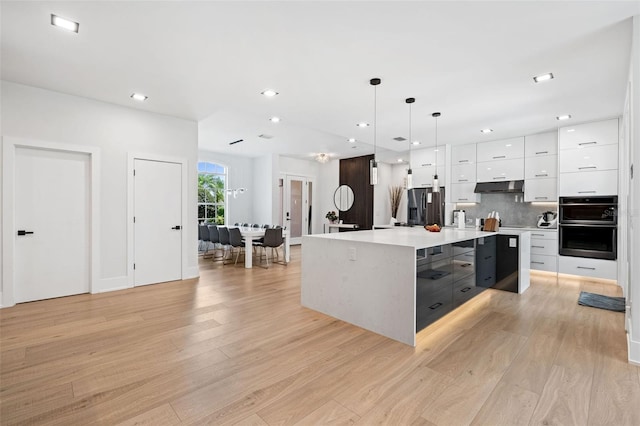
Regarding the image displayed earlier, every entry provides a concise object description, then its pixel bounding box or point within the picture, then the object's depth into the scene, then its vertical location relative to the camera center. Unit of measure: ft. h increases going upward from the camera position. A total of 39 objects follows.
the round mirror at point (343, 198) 30.86 +1.43
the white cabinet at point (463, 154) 20.94 +4.06
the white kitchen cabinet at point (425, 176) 22.22 +2.69
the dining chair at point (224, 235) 21.07 -1.64
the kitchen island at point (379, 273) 8.77 -1.97
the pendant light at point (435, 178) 13.91 +1.58
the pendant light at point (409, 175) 12.65 +1.53
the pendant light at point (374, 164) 11.32 +1.80
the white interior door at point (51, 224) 12.35 -0.58
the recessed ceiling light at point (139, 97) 13.10 +4.94
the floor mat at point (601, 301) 11.96 -3.62
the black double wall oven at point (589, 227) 15.48 -0.69
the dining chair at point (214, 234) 22.23 -1.73
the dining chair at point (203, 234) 23.44 -1.79
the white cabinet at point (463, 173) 20.94 +2.74
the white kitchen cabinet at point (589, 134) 15.56 +4.14
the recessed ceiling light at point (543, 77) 10.76 +4.81
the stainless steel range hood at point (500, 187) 18.93 +1.64
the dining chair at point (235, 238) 19.94 -1.75
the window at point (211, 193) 27.55 +1.68
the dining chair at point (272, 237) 20.18 -1.72
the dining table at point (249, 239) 19.77 -1.80
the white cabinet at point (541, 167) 17.75 +2.74
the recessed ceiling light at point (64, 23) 7.88 +4.89
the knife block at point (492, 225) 14.40 -0.58
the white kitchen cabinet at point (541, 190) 17.69 +1.35
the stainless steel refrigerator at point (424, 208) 23.31 +0.32
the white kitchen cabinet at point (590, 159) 15.53 +2.85
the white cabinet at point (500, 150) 19.01 +4.04
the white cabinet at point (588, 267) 15.56 -2.82
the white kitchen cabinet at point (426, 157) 22.17 +4.10
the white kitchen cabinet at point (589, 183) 15.42 +1.57
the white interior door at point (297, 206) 31.24 +0.57
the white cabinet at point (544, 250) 17.25 -2.11
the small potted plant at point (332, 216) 31.32 -0.45
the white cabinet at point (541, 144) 17.76 +4.04
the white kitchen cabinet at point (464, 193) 20.92 +1.32
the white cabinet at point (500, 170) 18.97 +2.71
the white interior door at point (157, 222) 15.24 -0.58
